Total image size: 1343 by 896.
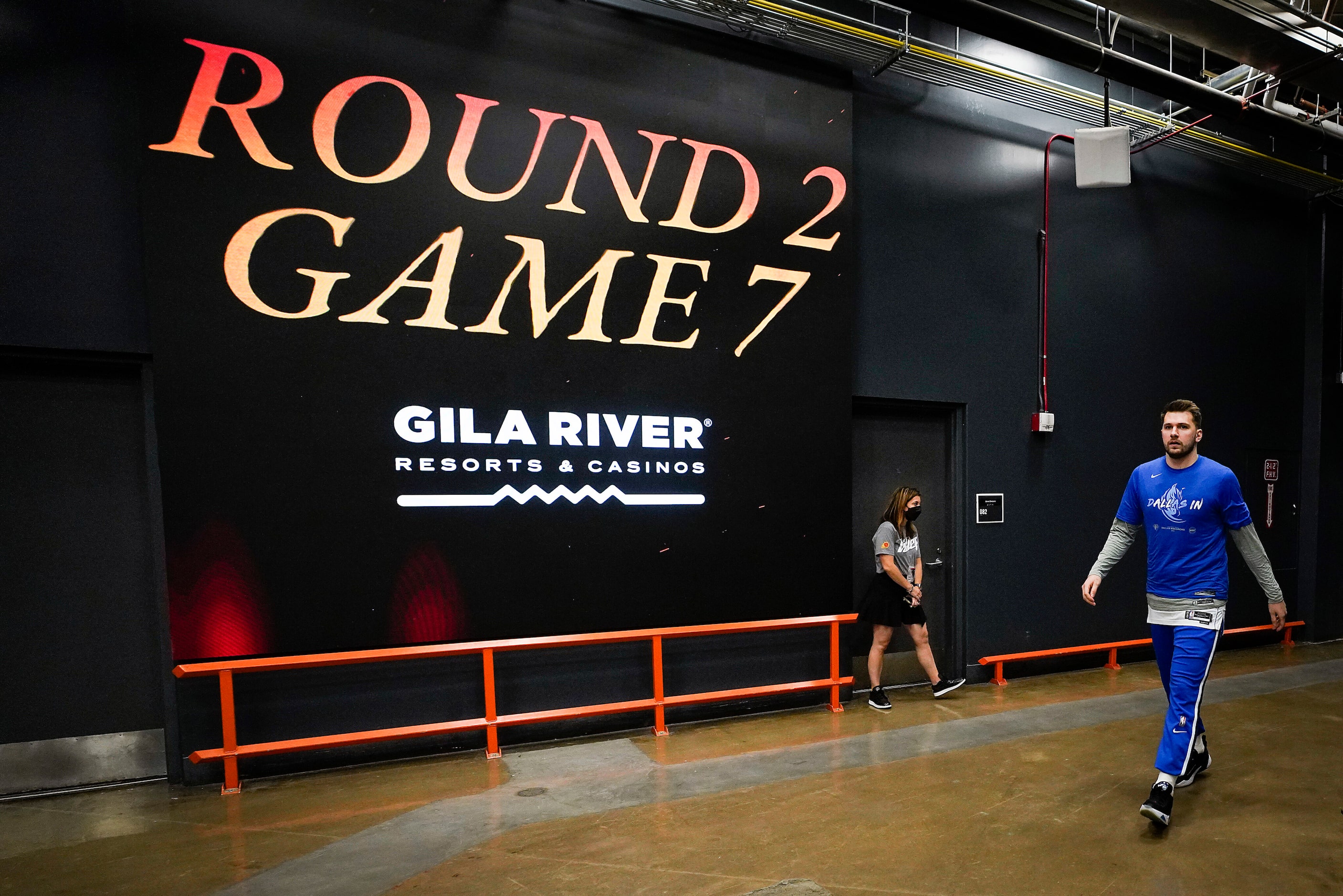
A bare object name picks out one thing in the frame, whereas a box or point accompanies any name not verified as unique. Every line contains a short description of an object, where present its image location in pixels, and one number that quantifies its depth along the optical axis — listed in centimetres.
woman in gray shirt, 507
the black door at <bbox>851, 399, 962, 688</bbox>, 566
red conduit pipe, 607
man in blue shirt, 319
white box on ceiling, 508
